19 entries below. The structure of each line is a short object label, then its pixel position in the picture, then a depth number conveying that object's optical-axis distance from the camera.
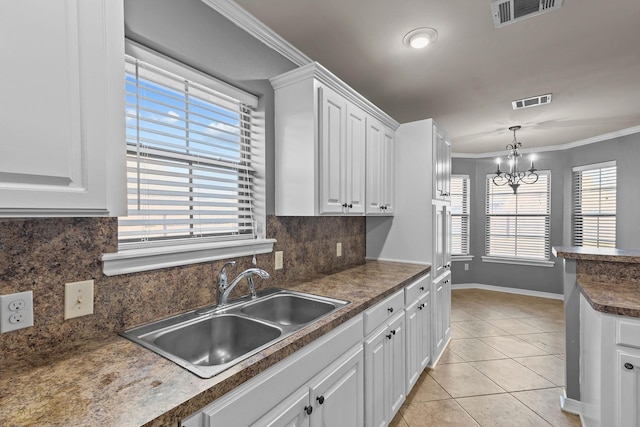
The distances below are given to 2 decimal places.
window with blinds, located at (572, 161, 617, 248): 4.47
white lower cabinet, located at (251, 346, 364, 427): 1.13
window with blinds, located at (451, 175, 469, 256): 5.83
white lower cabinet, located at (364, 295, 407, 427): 1.73
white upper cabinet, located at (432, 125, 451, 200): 2.85
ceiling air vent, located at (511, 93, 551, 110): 3.09
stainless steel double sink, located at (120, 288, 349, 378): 1.26
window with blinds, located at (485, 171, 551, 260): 5.37
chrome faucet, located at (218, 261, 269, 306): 1.57
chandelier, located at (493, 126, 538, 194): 4.25
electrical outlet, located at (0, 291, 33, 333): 1.00
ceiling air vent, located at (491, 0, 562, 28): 1.73
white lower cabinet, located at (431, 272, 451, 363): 2.89
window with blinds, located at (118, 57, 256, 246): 1.44
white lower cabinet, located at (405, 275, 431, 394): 2.31
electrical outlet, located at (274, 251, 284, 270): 2.09
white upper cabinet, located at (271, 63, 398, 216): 1.93
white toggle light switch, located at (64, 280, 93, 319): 1.14
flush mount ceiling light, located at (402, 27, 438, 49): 1.99
